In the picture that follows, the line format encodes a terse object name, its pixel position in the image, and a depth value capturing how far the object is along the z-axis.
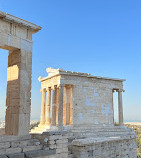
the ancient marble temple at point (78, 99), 19.75
